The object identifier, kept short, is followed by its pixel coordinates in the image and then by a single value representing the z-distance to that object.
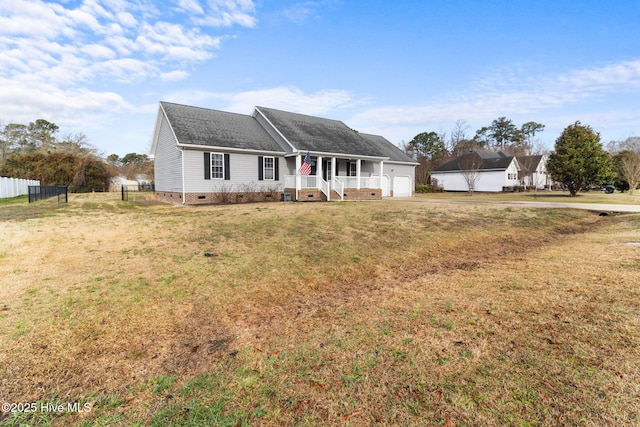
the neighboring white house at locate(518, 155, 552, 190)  46.09
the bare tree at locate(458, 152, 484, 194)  38.75
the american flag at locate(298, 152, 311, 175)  19.12
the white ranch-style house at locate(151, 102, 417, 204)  18.11
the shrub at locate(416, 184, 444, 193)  40.59
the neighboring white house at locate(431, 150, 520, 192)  40.91
